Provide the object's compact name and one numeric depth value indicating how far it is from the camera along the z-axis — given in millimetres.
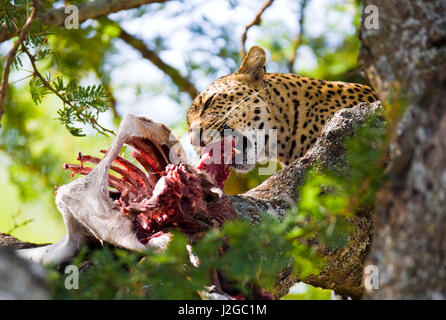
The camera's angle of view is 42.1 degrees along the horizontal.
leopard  4992
